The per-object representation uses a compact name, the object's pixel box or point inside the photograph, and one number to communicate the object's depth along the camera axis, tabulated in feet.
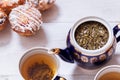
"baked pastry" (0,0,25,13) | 2.54
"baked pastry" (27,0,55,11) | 2.53
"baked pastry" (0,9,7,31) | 2.48
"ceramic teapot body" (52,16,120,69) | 2.11
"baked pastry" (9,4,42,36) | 2.44
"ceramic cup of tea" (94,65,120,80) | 2.09
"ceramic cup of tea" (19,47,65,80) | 2.21
